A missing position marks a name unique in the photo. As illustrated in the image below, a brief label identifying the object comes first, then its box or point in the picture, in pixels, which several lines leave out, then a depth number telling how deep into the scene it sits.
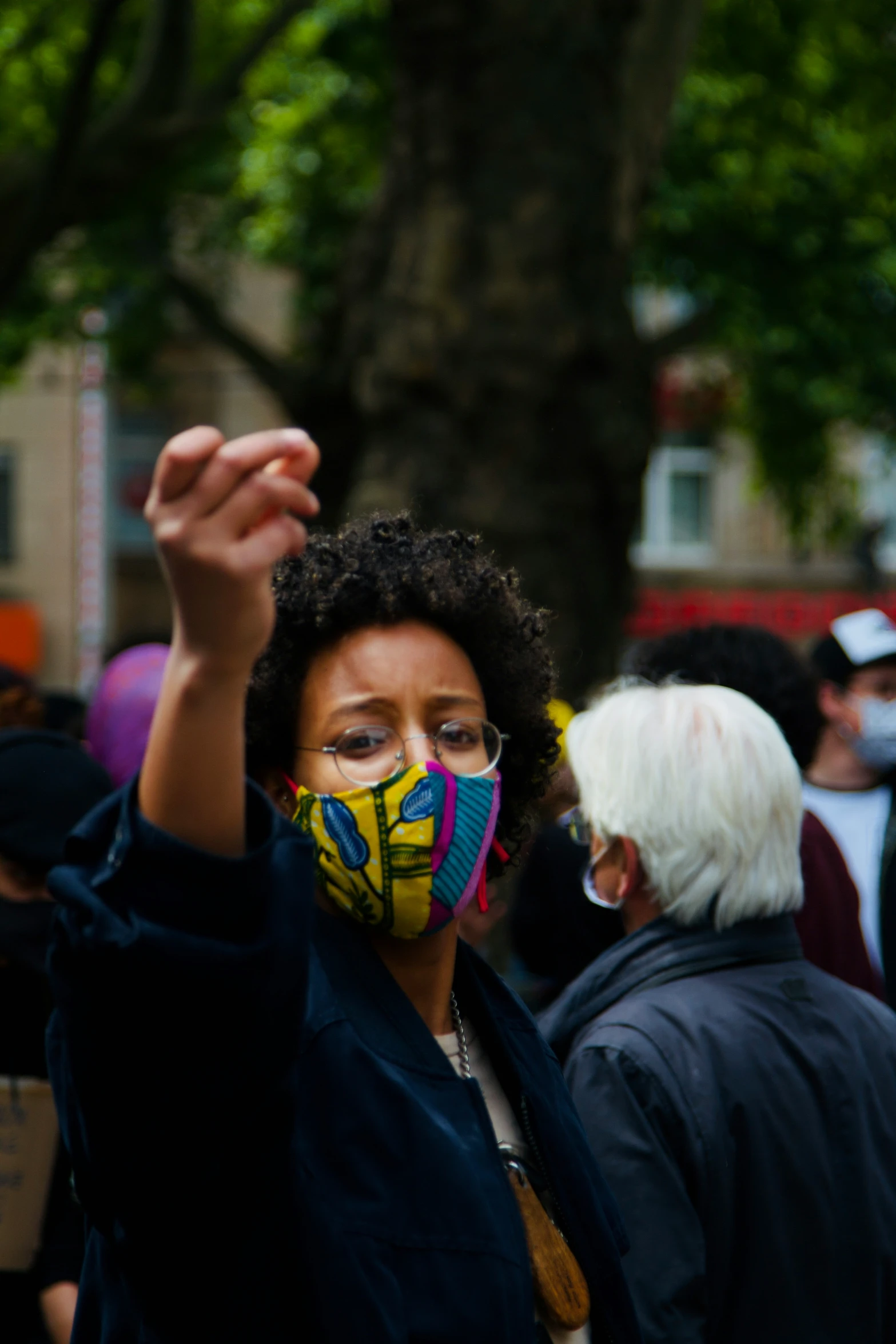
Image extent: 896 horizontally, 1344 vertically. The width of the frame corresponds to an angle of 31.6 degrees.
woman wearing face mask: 1.12
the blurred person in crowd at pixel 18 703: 4.23
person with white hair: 2.22
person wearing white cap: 4.65
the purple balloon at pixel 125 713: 3.68
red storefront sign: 20.98
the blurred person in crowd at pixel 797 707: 3.01
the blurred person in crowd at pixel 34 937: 2.62
